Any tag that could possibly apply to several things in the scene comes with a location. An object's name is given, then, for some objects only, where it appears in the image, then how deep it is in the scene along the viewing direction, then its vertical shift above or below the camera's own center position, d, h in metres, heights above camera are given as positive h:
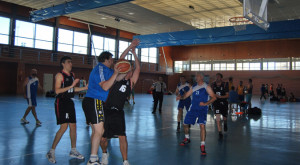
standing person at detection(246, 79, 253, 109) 13.61 -0.13
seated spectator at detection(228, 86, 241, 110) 12.66 -0.33
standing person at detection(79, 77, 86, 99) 19.52 +0.43
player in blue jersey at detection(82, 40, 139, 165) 3.74 -0.18
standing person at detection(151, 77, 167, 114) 12.55 -0.02
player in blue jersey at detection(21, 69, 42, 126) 8.11 -0.08
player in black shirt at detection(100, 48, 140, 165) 3.91 -0.35
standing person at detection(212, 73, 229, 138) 7.47 -0.20
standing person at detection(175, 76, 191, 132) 7.83 -0.06
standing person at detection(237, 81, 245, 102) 13.28 -0.07
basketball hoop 14.96 +4.63
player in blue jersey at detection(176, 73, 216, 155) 5.44 -0.26
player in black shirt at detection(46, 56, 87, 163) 4.49 -0.29
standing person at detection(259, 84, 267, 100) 25.25 +0.04
